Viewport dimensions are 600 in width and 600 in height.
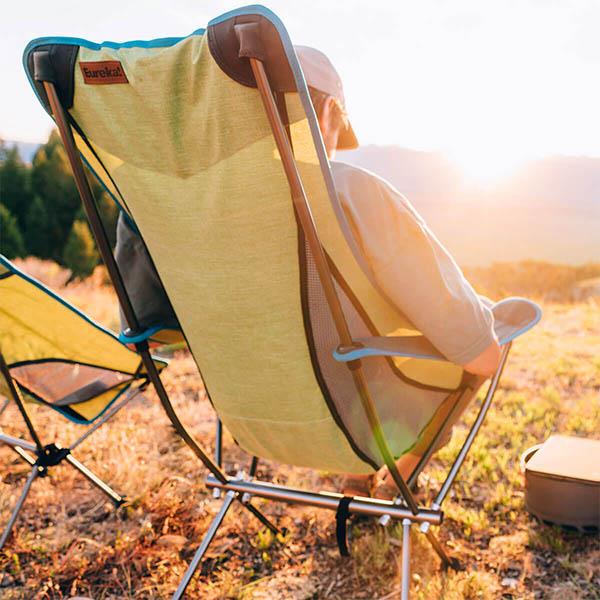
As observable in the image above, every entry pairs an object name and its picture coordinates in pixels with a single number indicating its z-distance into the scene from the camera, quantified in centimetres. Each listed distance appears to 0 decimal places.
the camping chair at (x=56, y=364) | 203
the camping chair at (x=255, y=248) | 123
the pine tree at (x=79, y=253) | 2759
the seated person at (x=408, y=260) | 142
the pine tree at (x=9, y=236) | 2612
